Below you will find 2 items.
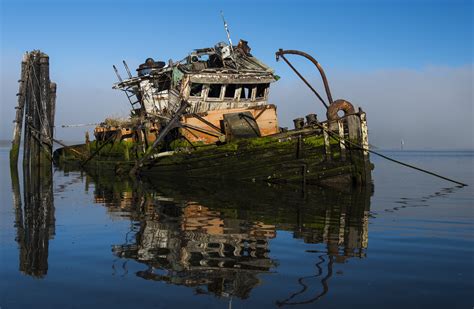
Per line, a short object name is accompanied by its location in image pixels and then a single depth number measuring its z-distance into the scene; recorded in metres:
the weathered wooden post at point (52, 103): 29.14
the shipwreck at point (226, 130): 17.45
